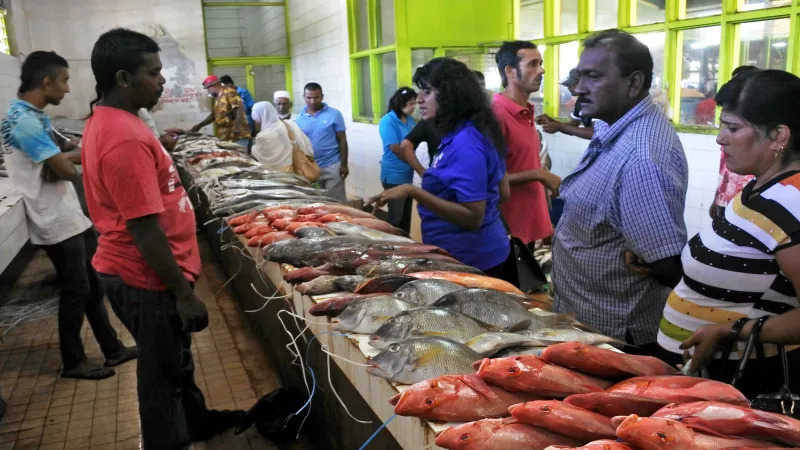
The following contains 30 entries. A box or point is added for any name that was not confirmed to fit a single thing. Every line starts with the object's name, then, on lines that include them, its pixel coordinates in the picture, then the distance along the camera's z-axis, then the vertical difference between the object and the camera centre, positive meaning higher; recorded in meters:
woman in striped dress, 1.65 -0.43
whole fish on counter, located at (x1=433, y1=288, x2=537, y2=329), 1.91 -0.63
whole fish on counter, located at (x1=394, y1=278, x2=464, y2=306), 2.09 -0.63
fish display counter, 1.20 -0.64
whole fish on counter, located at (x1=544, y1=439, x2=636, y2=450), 1.10 -0.60
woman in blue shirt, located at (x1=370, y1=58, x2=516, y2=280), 2.85 -0.31
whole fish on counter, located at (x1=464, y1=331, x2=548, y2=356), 1.63 -0.63
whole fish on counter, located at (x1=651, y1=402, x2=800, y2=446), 1.10 -0.58
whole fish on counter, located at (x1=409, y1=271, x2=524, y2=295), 2.30 -0.66
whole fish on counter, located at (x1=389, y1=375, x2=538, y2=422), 1.37 -0.65
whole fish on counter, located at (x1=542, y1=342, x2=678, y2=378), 1.41 -0.59
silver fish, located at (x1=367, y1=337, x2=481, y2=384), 1.57 -0.64
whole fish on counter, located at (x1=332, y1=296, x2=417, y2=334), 1.96 -0.65
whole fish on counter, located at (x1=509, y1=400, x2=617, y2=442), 1.20 -0.61
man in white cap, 8.59 +0.01
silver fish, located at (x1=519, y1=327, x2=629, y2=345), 1.72 -0.66
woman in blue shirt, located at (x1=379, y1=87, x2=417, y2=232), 6.76 -0.38
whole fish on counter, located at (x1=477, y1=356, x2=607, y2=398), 1.37 -0.60
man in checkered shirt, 2.03 -0.37
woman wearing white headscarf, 6.88 -0.41
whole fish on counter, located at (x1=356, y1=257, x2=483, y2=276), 2.51 -0.66
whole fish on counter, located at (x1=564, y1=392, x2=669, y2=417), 1.25 -0.61
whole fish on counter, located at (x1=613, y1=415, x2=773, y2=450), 1.07 -0.58
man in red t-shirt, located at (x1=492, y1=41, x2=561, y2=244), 3.74 -0.24
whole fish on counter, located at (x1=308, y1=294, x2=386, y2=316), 2.12 -0.67
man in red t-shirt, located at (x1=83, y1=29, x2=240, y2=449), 2.32 -0.46
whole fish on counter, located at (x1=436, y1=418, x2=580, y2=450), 1.23 -0.66
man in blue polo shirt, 7.89 -0.40
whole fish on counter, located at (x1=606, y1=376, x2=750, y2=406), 1.27 -0.61
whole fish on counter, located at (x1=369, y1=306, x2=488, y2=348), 1.78 -0.63
